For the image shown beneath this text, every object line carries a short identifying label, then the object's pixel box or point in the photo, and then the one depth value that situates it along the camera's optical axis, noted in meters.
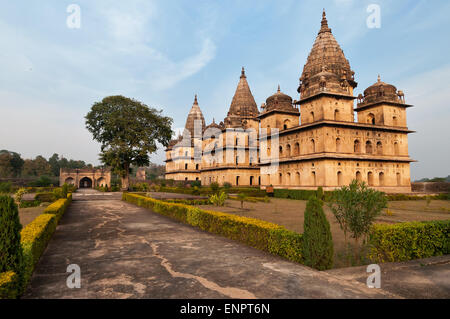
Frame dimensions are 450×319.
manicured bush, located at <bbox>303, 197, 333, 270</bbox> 6.01
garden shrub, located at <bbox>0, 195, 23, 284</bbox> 4.56
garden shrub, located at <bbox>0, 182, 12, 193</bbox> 32.35
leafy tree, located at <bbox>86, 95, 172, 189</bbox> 38.19
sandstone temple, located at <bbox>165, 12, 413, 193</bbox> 30.02
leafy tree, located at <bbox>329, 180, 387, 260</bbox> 6.82
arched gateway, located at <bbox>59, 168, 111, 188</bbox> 69.31
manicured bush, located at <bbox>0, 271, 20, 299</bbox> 4.08
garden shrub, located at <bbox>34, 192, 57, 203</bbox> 23.48
